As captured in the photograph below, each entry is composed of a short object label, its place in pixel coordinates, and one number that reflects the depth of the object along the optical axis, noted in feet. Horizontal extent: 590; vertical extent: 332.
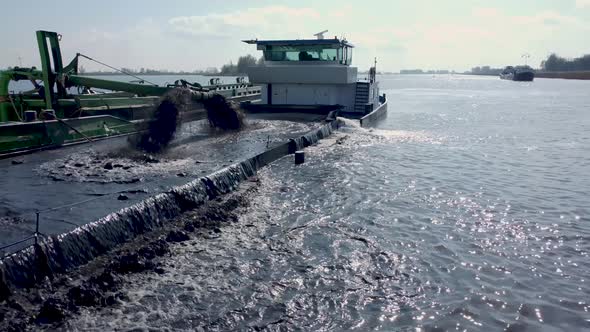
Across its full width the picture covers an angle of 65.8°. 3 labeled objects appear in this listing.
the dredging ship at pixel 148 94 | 47.09
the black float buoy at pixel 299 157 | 49.08
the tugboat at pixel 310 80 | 85.66
